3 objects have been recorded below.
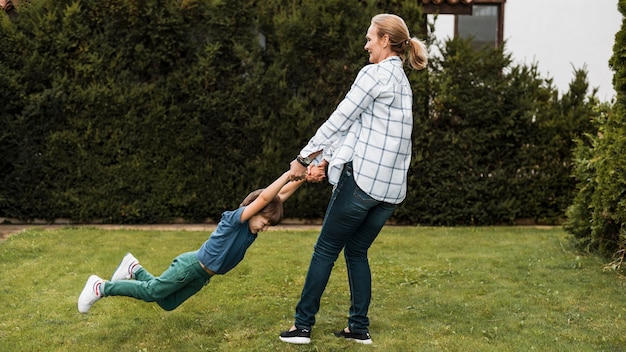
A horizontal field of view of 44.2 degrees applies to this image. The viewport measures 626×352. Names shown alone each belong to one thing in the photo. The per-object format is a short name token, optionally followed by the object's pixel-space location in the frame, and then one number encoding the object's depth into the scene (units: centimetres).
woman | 447
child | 468
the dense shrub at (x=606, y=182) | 706
